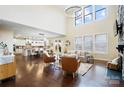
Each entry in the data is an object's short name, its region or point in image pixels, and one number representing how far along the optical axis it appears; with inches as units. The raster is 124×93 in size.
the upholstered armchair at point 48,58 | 169.8
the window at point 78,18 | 279.0
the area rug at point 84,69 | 132.3
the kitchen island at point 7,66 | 96.9
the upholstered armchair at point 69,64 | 114.9
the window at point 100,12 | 225.0
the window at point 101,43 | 223.8
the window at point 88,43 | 251.6
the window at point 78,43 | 278.8
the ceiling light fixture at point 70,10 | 152.2
